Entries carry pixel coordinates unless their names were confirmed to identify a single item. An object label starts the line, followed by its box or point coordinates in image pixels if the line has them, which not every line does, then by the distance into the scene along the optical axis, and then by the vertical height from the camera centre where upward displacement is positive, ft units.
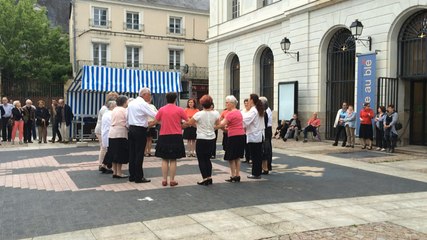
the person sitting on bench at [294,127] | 58.29 -2.09
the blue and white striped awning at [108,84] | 50.60 +3.34
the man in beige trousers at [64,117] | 51.24 -0.87
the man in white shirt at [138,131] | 26.21 -1.25
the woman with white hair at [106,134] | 29.76 -1.66
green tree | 105.70 +17.27
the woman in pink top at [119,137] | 27.58 -1.73
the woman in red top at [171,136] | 25.22 -1.50
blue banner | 47.70 +3.72
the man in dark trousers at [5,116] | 54.19 -0.77
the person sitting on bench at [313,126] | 56.29 -1.85
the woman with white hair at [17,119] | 52.60 -1.12
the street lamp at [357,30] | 48.93 +9.69
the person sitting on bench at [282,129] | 59.91 -2.43
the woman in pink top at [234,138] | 26.84 -1.70
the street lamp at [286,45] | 61.31 +9.86
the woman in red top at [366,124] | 46.14 -1.27
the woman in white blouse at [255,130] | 28.19 -1.23
